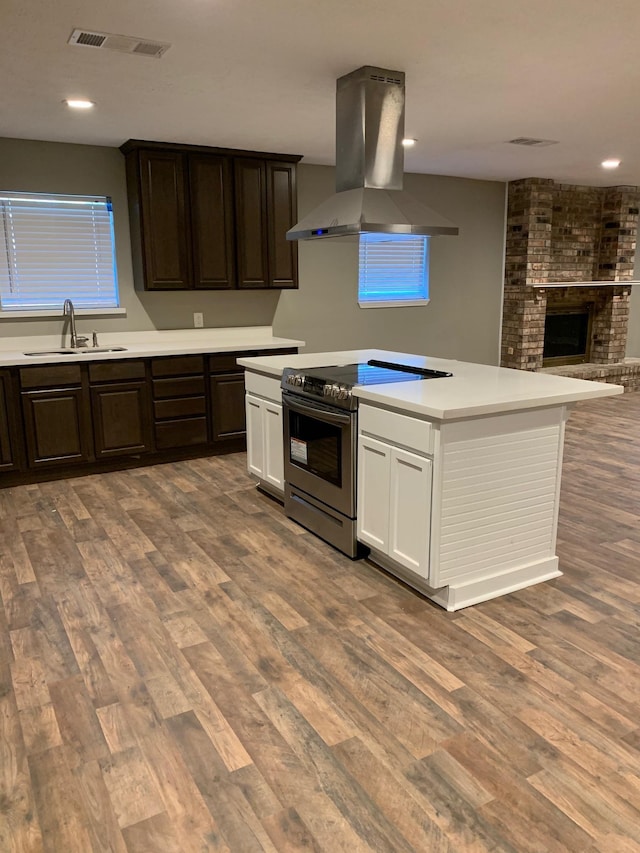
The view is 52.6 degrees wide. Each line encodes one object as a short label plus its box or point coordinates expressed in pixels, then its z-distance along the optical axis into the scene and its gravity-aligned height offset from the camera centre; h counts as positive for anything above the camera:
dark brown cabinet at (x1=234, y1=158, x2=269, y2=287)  5.12 +0.54
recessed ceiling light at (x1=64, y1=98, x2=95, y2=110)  3.69 +1.07
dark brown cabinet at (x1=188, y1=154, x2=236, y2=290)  4.94 +0.54
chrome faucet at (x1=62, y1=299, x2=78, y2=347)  4.87 -0.14
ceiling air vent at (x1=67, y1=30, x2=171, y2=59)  2.78 +1.08
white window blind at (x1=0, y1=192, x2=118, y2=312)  4.75 +0.30
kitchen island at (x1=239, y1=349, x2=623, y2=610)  2.61 -0.79
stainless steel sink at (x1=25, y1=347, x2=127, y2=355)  4.78 -0.43
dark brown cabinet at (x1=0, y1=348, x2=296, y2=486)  4.36 -0.84
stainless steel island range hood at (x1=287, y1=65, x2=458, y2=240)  3.23 +0.64
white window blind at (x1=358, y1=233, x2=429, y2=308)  6.29 +0.18
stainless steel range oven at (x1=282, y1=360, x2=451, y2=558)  3.14 -0.77
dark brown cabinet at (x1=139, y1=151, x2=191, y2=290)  4.76 +0.53
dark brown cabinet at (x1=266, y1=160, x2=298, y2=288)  5.25 +0.58
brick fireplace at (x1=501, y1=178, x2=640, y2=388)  6.86 +0.19
